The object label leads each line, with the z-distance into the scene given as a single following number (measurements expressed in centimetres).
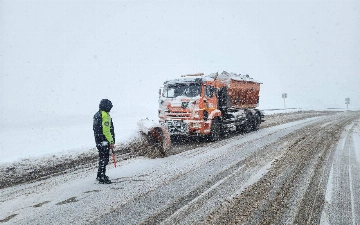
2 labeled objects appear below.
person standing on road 621
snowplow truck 1134
